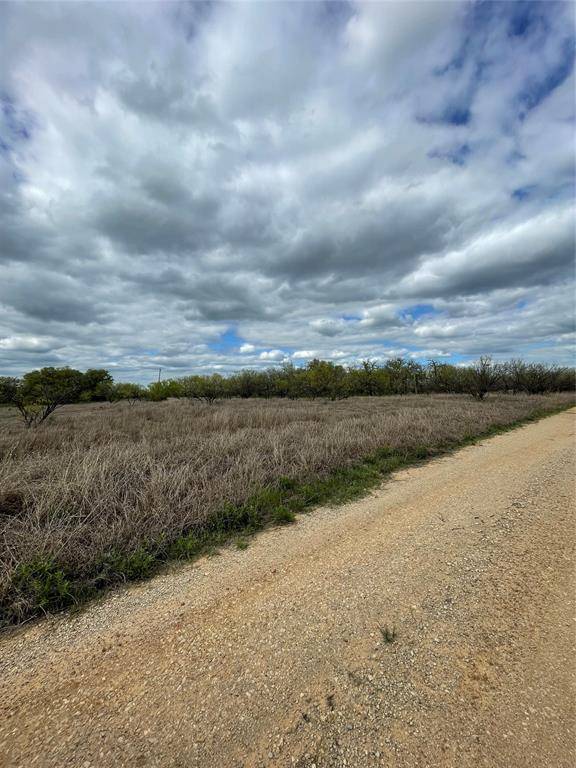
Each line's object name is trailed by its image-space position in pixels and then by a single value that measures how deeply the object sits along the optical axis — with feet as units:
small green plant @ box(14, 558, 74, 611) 10.25
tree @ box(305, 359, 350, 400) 107.55
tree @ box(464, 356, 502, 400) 96.02
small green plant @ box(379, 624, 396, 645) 8.49
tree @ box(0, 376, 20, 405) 44.85
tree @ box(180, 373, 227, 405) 104.22
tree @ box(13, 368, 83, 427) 44.91
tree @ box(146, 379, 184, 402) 122.31
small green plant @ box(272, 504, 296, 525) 15.97
